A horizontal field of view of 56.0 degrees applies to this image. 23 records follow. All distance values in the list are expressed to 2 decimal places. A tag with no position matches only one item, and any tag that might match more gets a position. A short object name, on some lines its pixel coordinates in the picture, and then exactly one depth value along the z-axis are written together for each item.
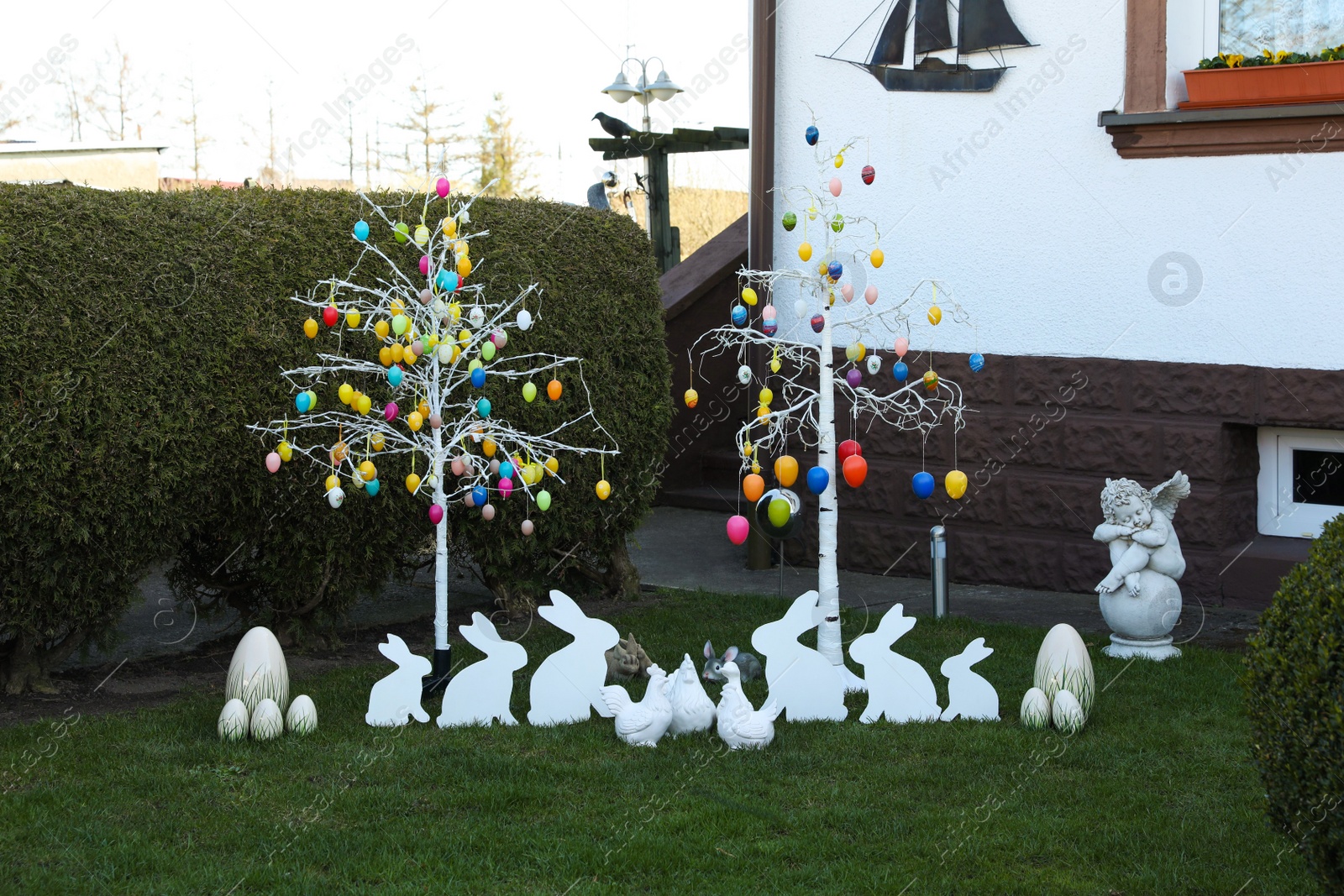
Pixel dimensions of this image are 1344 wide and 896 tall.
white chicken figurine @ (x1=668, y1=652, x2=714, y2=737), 4.72
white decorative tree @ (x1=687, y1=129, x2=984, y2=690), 4.85
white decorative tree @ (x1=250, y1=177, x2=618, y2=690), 4.86
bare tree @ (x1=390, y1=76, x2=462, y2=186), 28.52
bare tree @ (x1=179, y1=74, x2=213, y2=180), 21.21
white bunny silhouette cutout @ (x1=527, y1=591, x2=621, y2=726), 4.94
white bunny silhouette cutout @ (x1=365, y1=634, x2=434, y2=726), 4.91
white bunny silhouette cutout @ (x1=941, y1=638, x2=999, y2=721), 4.91
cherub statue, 5.70
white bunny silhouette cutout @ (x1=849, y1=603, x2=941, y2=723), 4.92
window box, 6.24
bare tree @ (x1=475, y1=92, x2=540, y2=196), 28.91
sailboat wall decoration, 7.19
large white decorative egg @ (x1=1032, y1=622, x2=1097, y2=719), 4.84
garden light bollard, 6.59
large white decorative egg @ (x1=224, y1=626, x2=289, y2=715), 4.80
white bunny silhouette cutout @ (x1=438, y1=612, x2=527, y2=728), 4.94
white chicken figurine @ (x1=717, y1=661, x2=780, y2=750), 4.57
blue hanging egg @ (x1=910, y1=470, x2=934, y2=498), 4.72
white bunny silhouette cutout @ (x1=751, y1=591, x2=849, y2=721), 4.89
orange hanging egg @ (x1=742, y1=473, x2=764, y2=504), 4.57
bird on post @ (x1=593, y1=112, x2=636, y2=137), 12.30
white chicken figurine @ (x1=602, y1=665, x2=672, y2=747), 4.62
